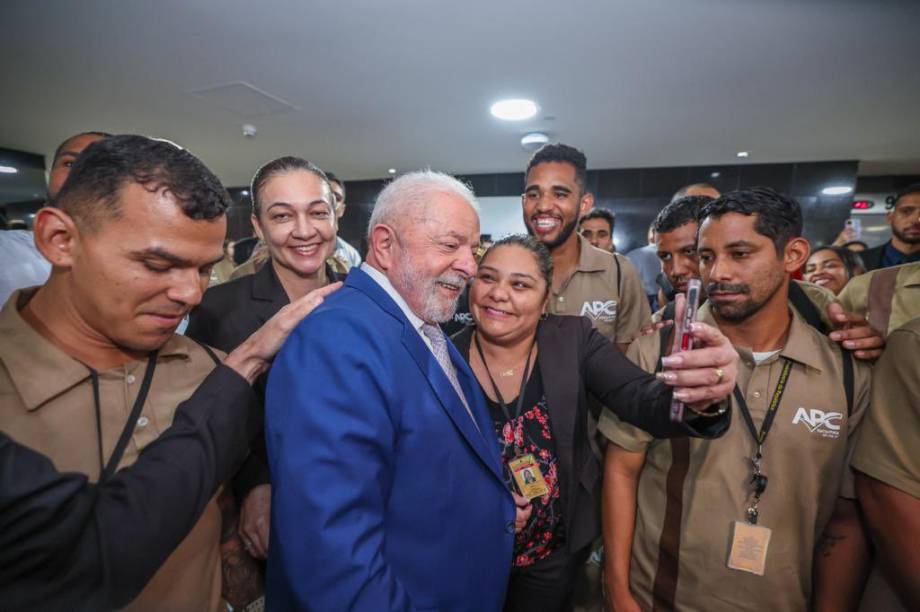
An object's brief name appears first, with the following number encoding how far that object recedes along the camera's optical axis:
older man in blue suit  0.94
